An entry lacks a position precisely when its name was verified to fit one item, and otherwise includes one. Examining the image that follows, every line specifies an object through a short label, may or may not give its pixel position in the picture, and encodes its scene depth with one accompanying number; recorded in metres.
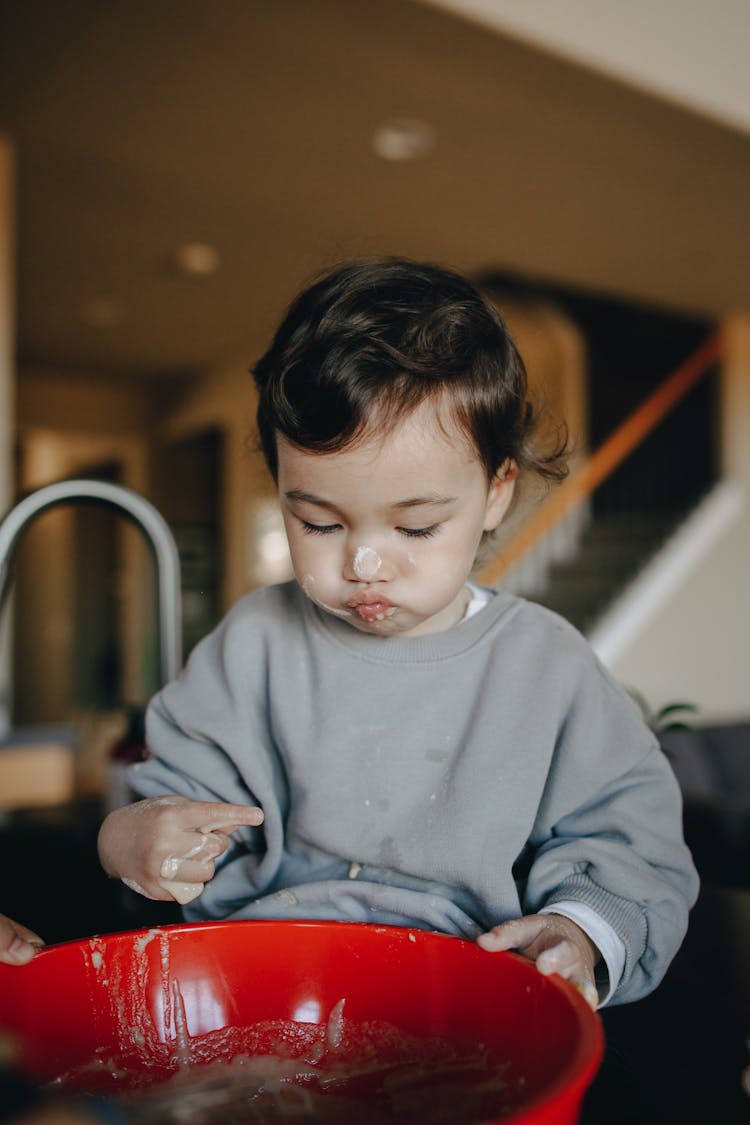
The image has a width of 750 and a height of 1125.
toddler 0.59
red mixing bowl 0.44
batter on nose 0.59
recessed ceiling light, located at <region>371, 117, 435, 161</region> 3.06
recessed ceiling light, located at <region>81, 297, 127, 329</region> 5.08
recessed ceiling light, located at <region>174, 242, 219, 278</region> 4.34
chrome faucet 0.76
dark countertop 0.42
